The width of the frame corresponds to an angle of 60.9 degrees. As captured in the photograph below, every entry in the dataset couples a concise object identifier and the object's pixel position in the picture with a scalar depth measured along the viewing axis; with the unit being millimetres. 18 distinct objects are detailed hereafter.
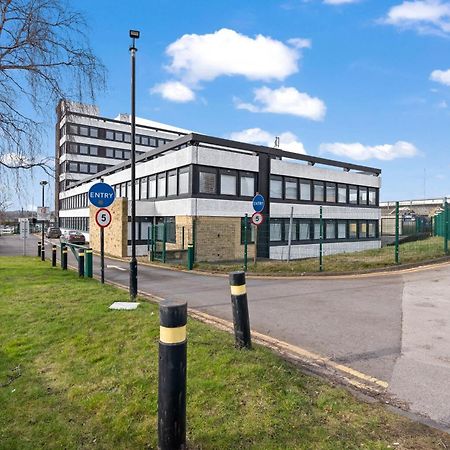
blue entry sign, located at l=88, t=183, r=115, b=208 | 9672
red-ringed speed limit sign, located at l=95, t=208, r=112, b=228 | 9820
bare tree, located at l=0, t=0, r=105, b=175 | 9125
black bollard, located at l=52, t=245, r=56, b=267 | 17047
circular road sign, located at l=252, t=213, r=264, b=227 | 14545
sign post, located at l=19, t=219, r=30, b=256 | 23872
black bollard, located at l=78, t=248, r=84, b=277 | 12336
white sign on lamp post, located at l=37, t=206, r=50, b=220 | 20797
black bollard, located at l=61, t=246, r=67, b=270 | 15290
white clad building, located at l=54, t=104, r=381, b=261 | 22844
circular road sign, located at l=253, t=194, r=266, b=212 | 14556
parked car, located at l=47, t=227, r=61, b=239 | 53094
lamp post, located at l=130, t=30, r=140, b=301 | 8889
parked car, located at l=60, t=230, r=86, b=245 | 36550
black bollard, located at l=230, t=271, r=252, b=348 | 4750
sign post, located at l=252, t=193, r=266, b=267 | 14547
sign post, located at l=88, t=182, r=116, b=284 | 9688
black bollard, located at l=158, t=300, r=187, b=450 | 2865
